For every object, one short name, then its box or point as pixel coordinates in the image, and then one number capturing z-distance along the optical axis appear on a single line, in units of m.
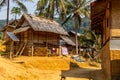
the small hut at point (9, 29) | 23.59
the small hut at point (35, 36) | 16.16
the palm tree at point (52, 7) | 20.30
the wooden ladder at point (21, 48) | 16.16
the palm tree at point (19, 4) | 18.82
